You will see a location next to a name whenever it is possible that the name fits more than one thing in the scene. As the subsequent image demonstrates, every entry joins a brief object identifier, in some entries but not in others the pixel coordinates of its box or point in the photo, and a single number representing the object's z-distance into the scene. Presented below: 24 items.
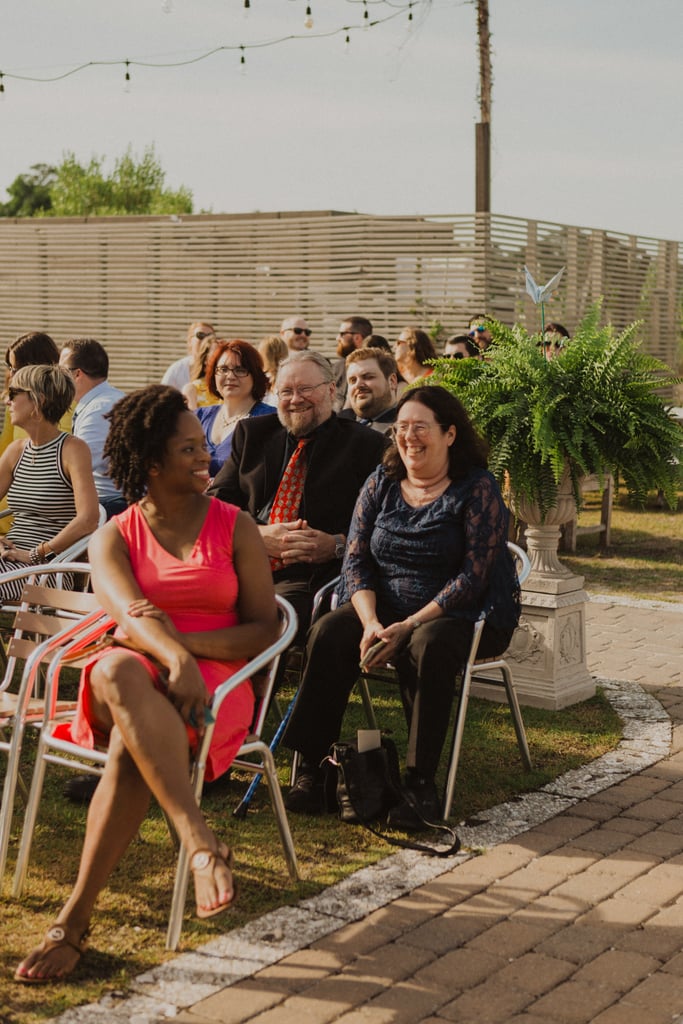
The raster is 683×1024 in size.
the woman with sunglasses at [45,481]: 5.43
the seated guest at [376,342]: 9.45
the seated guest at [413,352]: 9.16
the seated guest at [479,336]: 10.45
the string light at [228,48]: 14.27
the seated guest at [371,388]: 6.71
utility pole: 16.36
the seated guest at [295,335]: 10.23
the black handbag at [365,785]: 4.25
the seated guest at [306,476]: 5.10
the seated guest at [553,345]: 5.81
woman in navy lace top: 4.34
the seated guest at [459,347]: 9.59
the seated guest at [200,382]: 8.44
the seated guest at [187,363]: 10.84
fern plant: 5.54
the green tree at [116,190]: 56.84
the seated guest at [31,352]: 6.69
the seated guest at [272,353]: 9.22
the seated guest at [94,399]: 6.54
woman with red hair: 6.43
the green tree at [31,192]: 75.56
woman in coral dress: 3.18
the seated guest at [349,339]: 10.36
